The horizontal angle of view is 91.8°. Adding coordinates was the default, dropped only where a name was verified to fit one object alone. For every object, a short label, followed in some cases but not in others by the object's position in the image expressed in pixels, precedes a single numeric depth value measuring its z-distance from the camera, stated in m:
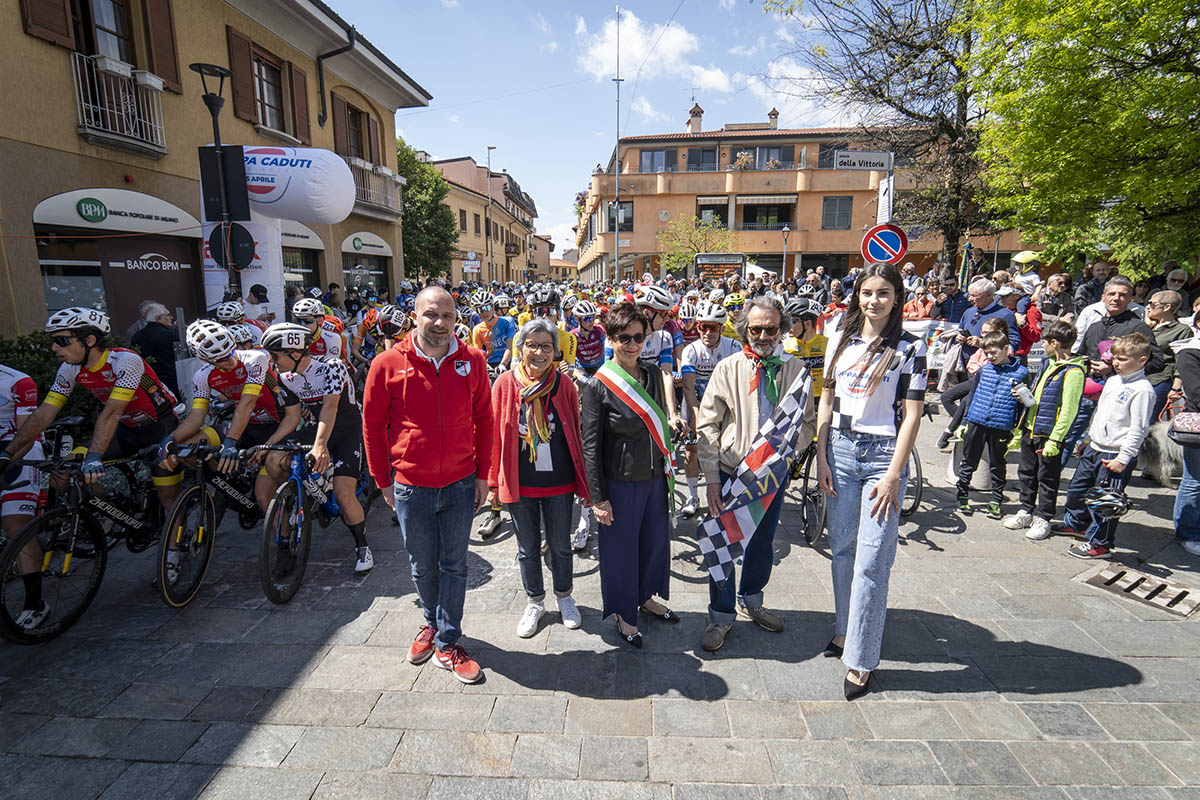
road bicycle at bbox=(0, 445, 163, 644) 3.48
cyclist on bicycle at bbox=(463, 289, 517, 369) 7.46
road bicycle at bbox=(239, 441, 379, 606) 3.94
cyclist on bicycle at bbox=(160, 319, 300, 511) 4.20
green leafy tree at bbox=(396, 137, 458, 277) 30.19
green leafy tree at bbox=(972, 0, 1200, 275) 7.72
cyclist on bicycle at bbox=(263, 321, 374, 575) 4.20
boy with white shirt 4.51
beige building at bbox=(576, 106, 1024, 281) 40.34
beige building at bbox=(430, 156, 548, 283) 42.31
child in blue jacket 5.29
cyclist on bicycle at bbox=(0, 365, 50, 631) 3.56
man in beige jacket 3.33
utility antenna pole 34.89
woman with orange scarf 3.46
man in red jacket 3.09
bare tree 13.58
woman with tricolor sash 3.31
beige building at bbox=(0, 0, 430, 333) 8.15
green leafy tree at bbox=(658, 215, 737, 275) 39.00
